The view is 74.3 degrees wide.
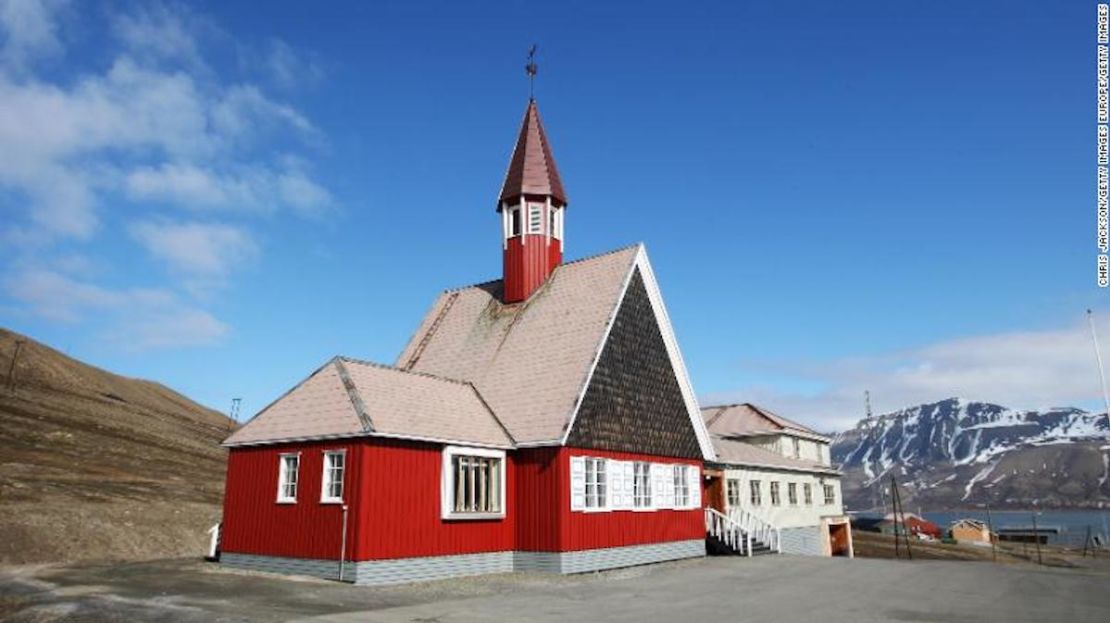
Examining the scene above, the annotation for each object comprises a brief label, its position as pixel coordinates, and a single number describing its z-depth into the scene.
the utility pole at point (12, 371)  55.83
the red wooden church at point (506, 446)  18.97
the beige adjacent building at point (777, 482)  32.41
